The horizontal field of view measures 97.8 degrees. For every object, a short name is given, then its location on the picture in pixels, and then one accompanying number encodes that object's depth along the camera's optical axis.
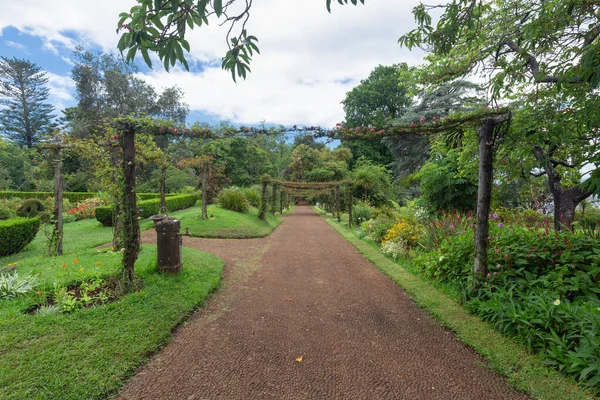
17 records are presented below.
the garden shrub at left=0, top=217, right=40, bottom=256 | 6.20
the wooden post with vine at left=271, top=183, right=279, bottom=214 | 17.13
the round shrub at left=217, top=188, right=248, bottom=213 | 14.46
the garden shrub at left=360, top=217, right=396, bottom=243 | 8.88
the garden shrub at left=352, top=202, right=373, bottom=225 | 14.03
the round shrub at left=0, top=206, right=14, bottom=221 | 9.25
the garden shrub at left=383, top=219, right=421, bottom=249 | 6.94
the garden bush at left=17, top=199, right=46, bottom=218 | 10.16
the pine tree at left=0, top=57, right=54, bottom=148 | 35.75
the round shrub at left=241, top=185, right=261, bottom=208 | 17.42
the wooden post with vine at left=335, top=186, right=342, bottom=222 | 17.31
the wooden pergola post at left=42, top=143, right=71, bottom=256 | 5.57
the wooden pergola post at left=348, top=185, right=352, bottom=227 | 13.98
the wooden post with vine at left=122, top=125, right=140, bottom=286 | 3.90
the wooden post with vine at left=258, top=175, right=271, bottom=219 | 14.06
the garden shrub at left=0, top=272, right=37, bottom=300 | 3.45
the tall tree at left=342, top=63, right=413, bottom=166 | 29.69
